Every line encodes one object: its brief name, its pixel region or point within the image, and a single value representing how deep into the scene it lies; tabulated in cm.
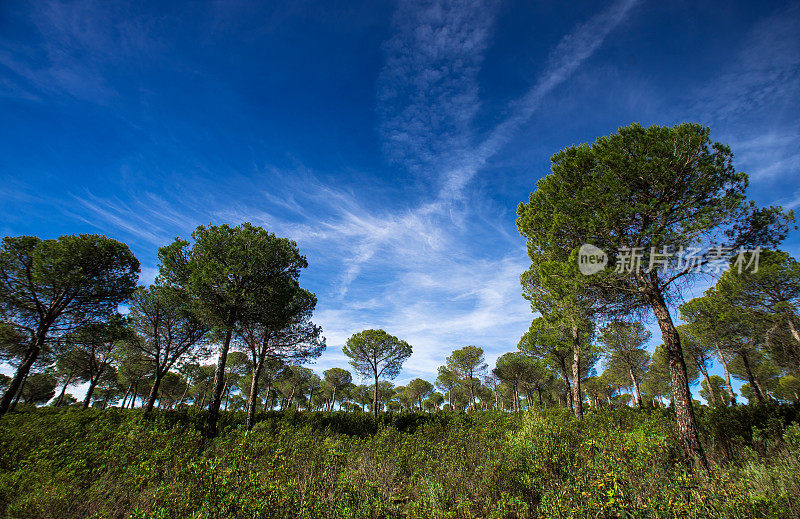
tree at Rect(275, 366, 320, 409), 4522
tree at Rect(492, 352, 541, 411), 3831
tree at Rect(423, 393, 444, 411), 8362
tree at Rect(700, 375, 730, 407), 4047
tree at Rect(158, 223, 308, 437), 1420
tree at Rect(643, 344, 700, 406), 3281
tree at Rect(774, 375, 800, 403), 3638
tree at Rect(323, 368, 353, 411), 5050
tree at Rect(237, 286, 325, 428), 1616
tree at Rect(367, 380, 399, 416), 6659
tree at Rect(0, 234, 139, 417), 1430
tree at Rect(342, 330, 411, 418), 3102
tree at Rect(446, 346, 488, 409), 4231
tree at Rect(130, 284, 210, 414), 1897
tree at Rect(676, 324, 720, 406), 2375
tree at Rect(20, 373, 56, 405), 3986
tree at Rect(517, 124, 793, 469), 849
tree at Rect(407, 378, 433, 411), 6850
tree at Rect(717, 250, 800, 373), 1434
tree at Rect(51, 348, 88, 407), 2549
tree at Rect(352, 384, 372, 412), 6625
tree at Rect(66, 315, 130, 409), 1570
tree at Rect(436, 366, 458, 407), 4564
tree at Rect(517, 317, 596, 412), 2411
